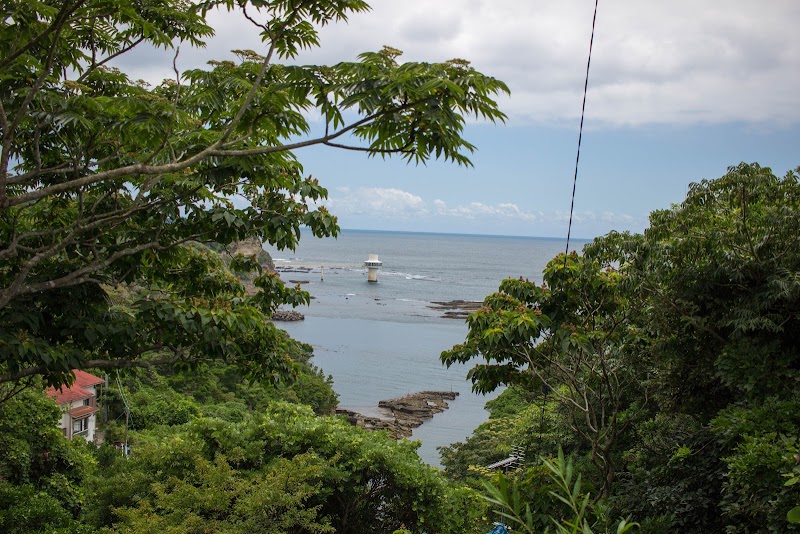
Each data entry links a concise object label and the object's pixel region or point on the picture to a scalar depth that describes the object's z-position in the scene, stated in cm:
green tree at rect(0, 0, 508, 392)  402
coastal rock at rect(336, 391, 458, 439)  3275
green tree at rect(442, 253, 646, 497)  685
